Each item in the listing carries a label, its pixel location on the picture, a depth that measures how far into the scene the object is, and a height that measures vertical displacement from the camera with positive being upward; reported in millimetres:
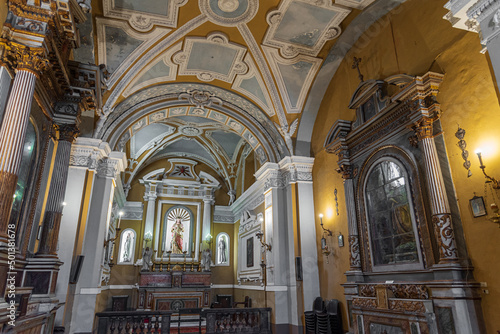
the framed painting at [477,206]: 4566 +902
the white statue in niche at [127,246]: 14320 +1309
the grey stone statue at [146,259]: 13484 +717
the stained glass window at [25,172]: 4294 +1377
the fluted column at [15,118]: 3504 +1696
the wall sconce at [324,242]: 8305 +824
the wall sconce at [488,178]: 4354 +1222
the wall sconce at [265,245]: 9742 +888
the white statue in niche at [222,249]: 15375 +1242
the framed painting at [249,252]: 12680 +900
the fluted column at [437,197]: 4855 +1137
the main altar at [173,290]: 12844 -478
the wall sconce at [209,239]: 15258 +1654
